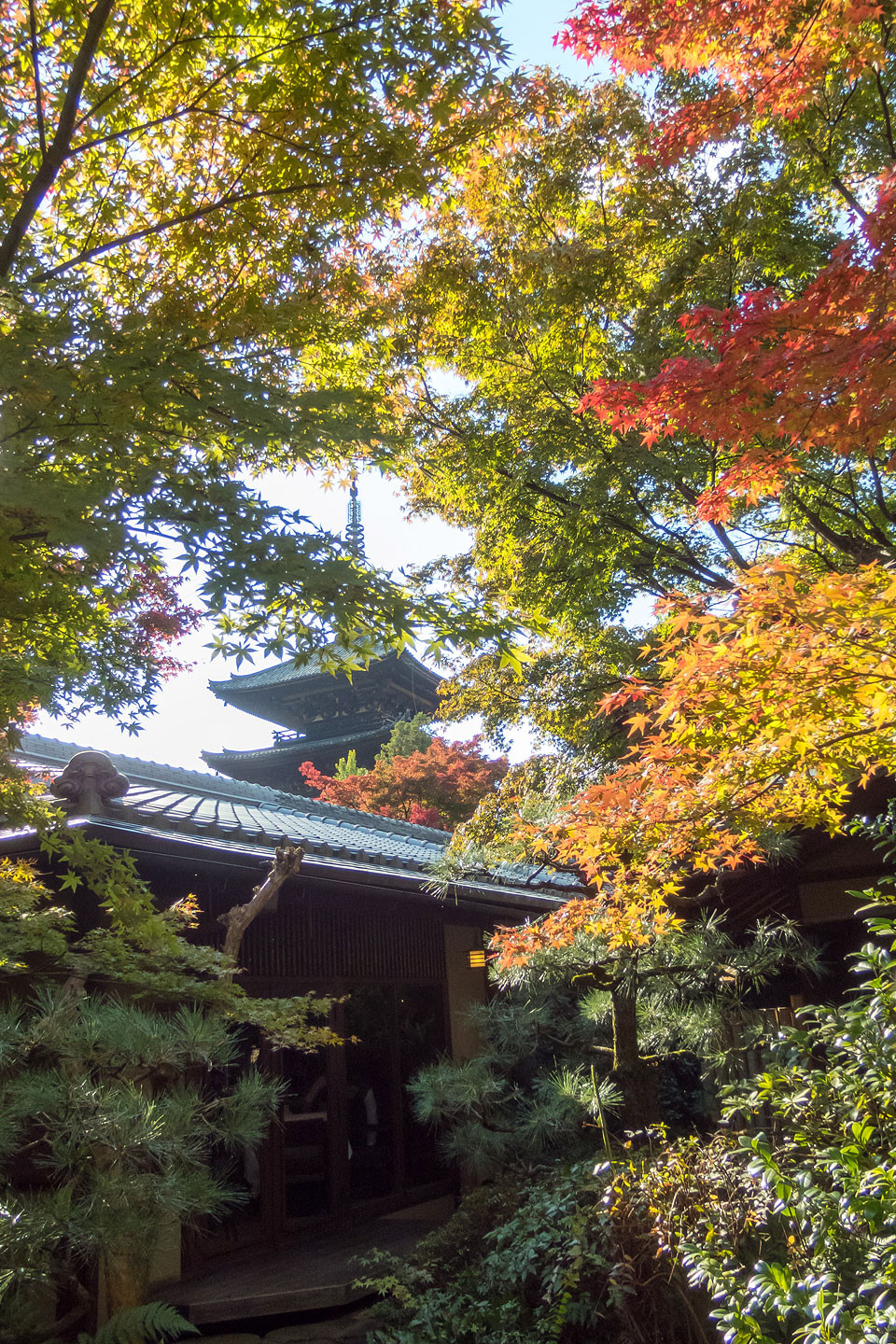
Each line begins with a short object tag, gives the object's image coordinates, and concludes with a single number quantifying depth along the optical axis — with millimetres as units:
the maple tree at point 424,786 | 17328
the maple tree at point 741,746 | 2980
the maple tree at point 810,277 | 3834
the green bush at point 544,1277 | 4137
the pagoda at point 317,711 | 20328
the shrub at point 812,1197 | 2840
